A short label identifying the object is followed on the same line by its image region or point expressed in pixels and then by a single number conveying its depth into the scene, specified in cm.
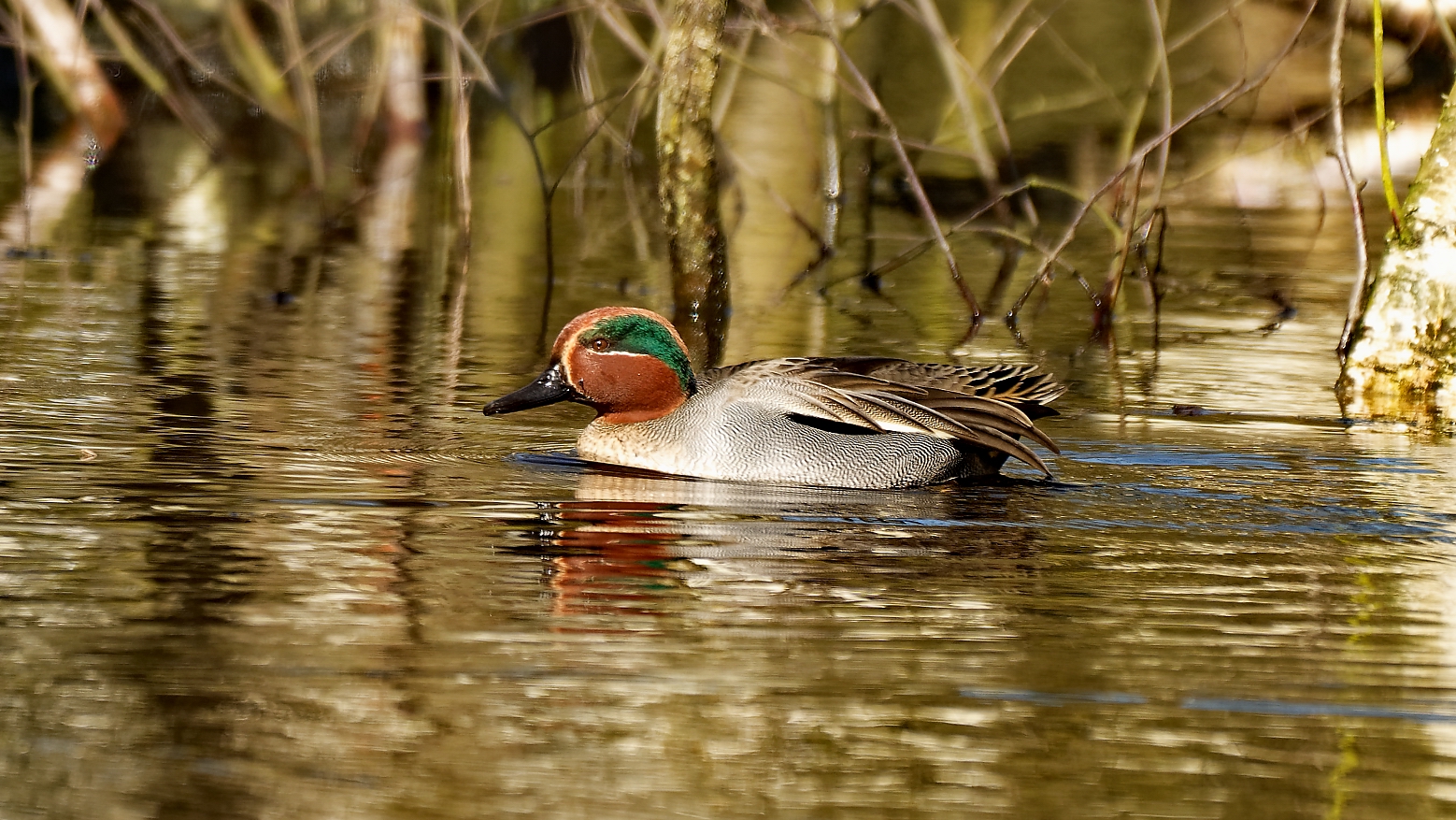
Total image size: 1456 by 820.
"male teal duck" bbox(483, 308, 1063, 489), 1534
